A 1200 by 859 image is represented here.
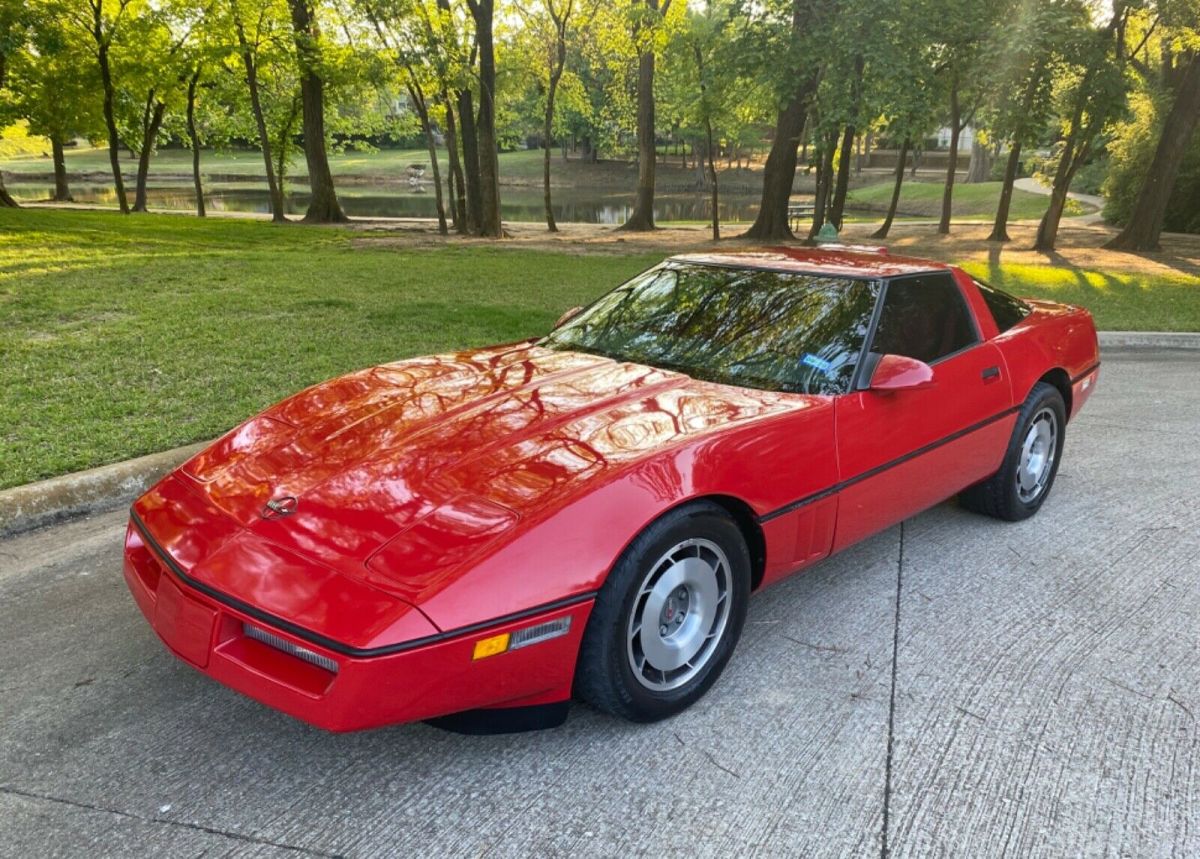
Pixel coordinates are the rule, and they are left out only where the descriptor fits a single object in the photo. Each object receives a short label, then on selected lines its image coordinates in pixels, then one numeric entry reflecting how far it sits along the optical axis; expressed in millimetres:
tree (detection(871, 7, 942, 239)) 12656
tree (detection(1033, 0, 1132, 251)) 15484
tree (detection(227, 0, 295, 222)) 22609
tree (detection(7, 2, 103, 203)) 22906
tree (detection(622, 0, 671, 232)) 22906
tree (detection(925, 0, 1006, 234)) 13164
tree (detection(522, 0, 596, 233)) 22703
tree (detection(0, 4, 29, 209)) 17328
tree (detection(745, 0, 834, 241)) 14164
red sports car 2094
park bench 25922
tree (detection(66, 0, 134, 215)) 23250
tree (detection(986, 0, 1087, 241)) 13055
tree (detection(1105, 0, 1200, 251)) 14973
